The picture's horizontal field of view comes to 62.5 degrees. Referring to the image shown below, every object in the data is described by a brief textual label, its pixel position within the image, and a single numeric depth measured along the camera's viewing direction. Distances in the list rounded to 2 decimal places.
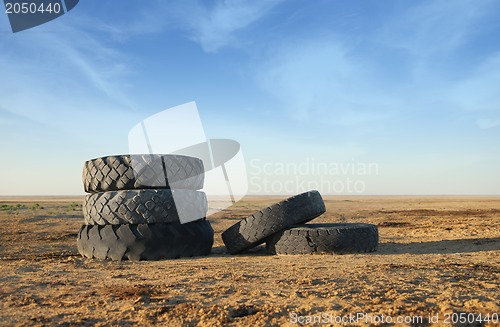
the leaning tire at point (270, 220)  6.86
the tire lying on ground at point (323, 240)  6.68
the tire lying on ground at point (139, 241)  6.45
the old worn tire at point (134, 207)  6.48
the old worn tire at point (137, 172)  6.64
